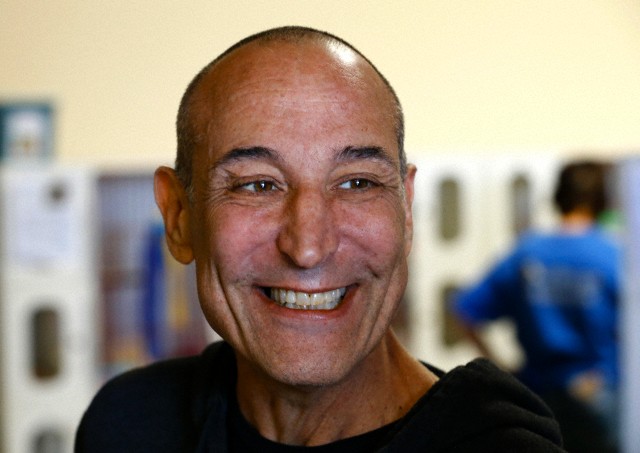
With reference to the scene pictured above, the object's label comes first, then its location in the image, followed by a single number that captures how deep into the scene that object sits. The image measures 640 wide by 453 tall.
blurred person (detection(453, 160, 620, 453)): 2.82
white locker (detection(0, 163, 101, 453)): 3.23
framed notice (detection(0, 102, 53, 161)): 3.77
